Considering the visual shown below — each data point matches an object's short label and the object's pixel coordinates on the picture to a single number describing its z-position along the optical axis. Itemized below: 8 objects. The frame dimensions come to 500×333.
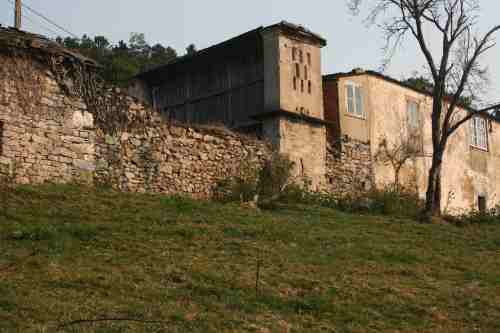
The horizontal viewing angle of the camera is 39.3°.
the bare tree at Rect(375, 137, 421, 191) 22.52
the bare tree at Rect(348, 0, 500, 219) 19.03
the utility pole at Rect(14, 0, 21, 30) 19.89
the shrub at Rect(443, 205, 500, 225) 18.59
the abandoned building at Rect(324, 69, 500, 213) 21.46
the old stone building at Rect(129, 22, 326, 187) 19.33
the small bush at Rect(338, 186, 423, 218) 18.11
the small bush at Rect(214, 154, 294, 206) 16.91
